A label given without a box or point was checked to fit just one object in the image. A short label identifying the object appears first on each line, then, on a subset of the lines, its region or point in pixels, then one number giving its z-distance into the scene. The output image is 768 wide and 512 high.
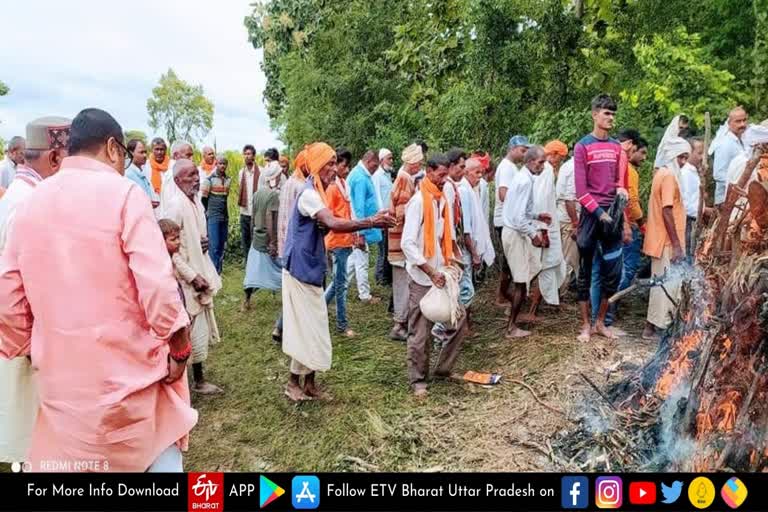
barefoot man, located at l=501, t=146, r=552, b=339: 5.33
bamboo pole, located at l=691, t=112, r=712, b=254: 3.16
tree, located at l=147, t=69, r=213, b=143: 64.81
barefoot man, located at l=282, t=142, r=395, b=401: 4.15
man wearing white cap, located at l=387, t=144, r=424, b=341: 5.69
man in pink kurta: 2.02
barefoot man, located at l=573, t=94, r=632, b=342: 4.74
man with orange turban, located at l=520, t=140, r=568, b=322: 5.40
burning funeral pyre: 2.71
